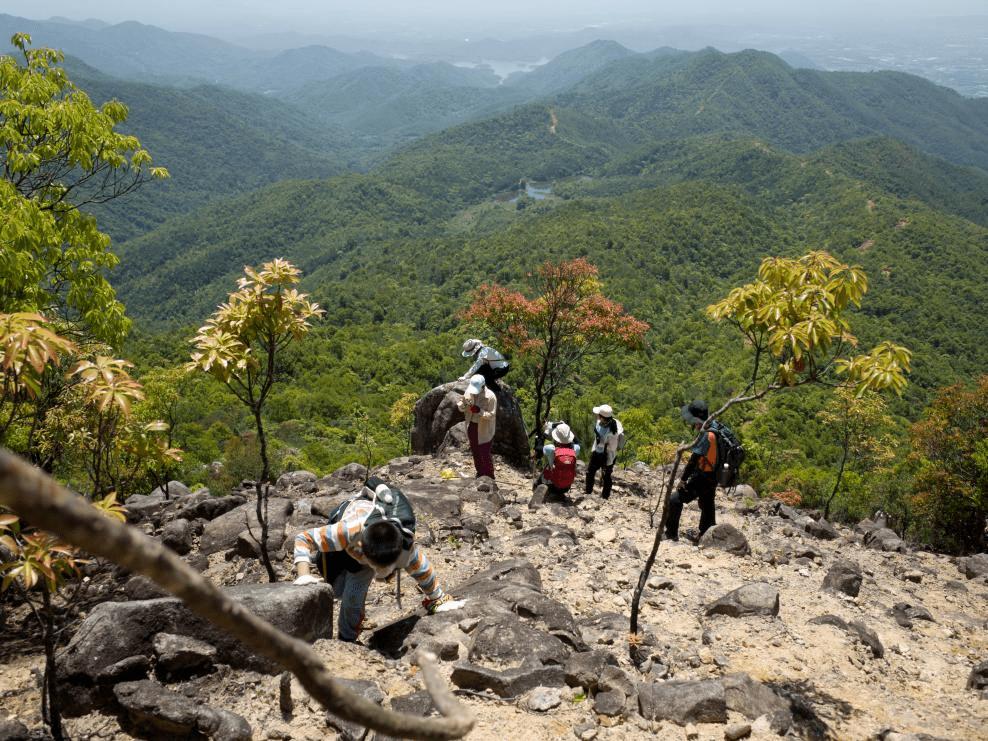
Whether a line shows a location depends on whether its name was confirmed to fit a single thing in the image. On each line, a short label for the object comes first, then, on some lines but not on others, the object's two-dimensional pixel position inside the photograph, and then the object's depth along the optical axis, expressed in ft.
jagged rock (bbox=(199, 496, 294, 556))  29.12
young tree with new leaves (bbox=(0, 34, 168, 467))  24.18
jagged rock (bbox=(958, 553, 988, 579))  33.60
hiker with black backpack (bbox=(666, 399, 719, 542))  30.50
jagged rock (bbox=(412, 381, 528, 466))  45.51
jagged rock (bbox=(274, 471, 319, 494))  39.75
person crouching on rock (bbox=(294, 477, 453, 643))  18.80
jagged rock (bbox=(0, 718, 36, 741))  13.84
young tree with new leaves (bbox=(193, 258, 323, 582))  20.45
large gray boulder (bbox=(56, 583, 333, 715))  16.22
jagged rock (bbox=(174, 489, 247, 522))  33.96
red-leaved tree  47.73
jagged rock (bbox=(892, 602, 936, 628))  25.76
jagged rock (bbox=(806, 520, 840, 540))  39.29
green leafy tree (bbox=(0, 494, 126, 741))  12.89
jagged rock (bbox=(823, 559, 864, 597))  27.78
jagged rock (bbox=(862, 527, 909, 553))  37.65
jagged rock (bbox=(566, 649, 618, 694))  17.62
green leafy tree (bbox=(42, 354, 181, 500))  13.88
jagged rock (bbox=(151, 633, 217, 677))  16.66
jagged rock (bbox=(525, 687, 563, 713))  16.63
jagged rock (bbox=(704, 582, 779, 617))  23.57
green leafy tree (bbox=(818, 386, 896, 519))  61.62
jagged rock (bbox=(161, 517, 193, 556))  28.71
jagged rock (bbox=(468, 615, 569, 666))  18.76
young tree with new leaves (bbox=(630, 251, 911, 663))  16.52
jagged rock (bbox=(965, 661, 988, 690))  20.33
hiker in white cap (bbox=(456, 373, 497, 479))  37.32
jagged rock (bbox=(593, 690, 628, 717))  16.66
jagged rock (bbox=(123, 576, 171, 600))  22.12
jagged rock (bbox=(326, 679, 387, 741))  14.88
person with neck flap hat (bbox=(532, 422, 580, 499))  36.55
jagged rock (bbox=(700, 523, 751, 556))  31.83
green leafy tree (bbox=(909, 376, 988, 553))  49.03
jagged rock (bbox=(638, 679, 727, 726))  16.48
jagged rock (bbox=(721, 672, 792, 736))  16.57
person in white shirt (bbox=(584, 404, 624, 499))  37.76
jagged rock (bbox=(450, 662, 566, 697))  17.22
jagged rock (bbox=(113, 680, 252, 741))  14.43
